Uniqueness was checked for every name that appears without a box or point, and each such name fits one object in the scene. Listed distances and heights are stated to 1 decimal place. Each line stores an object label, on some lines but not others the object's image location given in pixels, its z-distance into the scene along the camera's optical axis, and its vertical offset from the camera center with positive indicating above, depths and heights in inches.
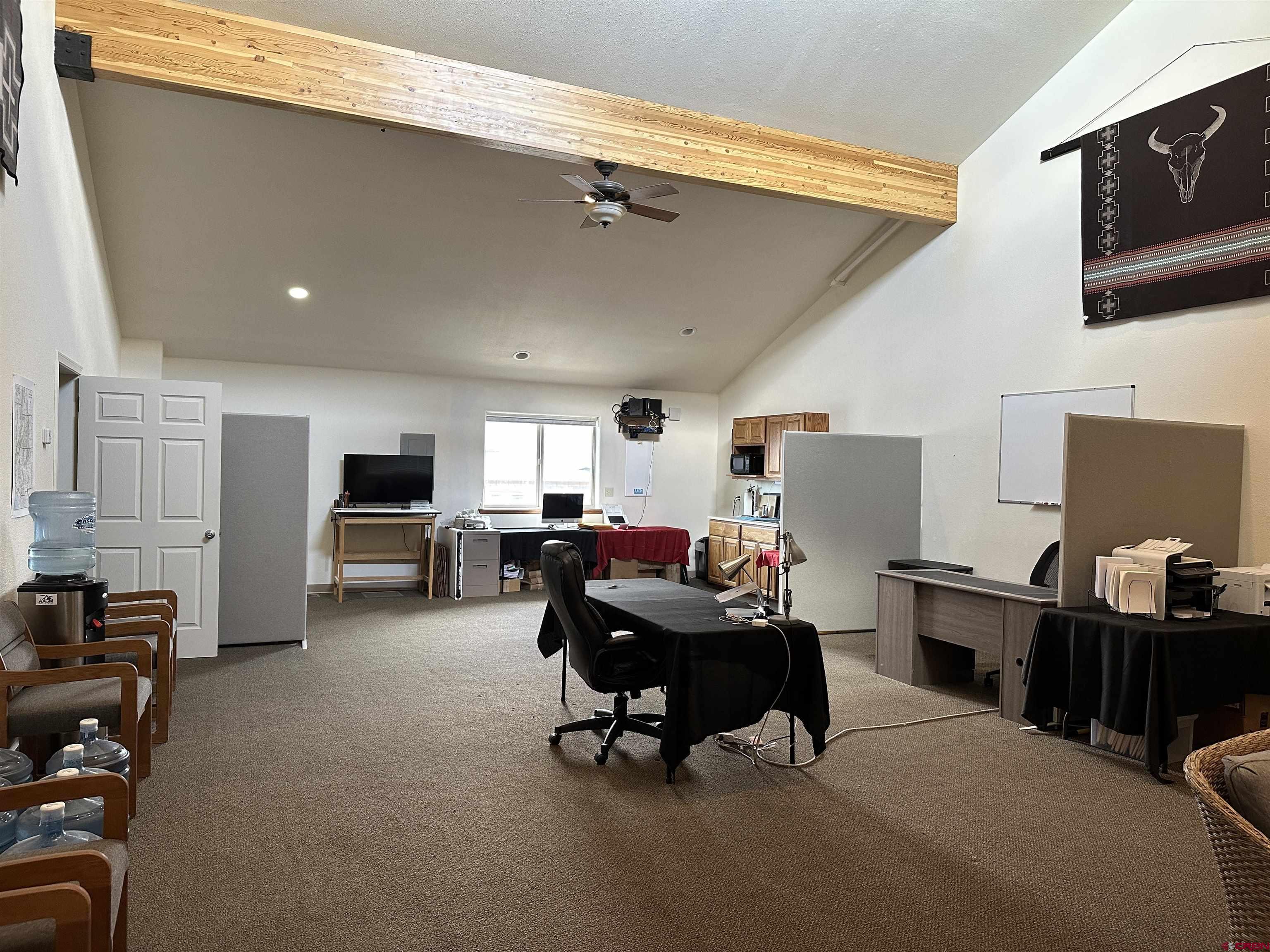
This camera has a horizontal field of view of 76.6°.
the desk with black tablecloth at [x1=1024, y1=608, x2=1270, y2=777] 147.8 -36.6
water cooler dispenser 134.3 -22.9
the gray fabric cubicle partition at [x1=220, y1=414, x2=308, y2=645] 237.1 -21.7
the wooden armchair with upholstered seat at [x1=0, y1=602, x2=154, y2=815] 112.5 -36.7
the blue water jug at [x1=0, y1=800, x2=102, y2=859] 76.9 -37.9
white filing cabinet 328.5 -42.4
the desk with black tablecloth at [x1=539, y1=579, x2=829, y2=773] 137.3 -36.6
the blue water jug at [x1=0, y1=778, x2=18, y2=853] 88.0 -42.1
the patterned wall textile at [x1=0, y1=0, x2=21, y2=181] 115.2 +55.1
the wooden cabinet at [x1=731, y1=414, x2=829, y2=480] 328.8 +16.9
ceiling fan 188.0 +64.2
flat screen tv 337.7 -8.9
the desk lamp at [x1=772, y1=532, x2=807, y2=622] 156.7 -17.0
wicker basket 61.3 -29.4
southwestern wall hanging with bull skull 182.7 +67.9
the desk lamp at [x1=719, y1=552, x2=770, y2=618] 148.1 -18.9
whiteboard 221.6 +11.1
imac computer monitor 365.7 -20.2
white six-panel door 210.5 -9.2
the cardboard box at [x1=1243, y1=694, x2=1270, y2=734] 159.0 -45.3
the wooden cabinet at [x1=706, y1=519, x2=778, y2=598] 328.8 -34.1
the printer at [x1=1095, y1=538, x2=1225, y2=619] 159.8 -21.2
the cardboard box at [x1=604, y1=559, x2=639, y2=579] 358.3 -46.7
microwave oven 364.2 +1.6
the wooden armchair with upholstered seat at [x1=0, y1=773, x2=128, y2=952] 61.7 -35.0
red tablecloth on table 353.7 -35.6
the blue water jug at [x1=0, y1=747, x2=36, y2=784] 98.1 -39.9
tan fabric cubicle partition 171.0 -2.2
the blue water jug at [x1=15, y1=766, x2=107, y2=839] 89.0 -42.2
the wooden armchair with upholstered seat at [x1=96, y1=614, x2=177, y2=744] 153.9 -39.2
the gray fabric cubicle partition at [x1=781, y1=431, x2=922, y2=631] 268.1 -15.1
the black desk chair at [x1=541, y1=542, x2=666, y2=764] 146.7 -33.3
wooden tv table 324.5 -36.9
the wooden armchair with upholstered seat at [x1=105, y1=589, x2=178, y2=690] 170.1 -33.9
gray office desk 186.5 -38.4
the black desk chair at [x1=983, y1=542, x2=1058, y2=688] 214.2 -25.0
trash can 390.9 -44.6
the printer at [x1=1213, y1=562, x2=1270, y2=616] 166.9 -22.7
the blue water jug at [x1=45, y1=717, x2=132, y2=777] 107.3 -42.6
